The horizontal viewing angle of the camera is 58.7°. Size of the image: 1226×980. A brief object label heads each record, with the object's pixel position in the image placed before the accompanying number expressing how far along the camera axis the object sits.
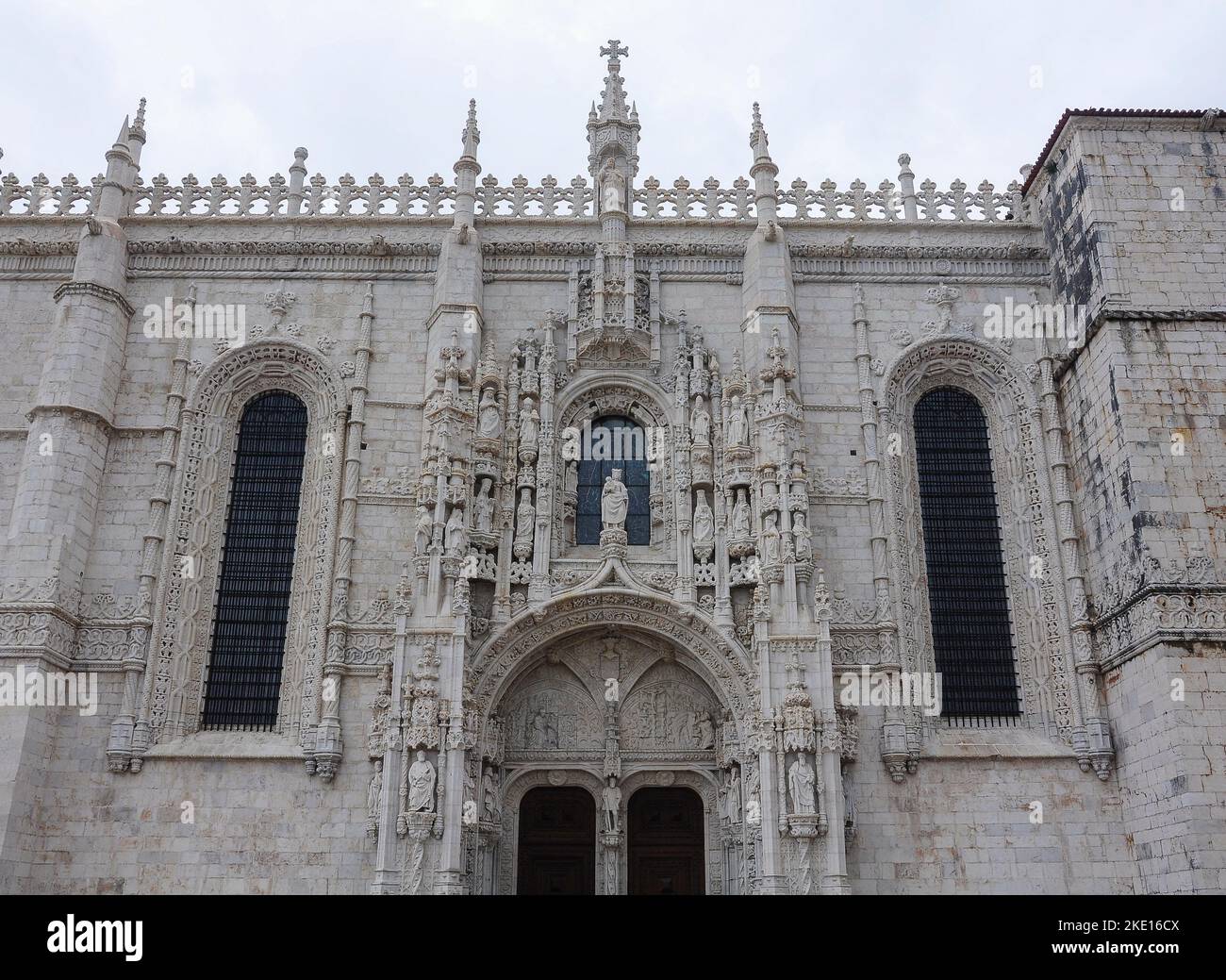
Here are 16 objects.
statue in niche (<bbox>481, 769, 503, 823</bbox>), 17.62
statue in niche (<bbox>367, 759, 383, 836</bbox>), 16.92
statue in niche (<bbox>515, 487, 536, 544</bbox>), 18.70
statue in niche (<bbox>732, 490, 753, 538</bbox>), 18.44
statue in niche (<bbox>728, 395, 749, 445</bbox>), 19.06
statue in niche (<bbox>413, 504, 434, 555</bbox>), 18.05
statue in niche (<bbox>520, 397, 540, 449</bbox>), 19.36
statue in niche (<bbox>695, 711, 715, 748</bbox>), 18.45
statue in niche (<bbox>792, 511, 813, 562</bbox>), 17.92
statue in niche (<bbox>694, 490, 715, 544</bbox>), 18.66
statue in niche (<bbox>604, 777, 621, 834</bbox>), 17.81
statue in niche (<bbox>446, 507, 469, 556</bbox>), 17.95
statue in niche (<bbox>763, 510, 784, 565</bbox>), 17.88
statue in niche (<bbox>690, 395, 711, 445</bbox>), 19.36
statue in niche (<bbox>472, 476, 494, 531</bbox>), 18.59
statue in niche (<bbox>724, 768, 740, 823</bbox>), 17.56
